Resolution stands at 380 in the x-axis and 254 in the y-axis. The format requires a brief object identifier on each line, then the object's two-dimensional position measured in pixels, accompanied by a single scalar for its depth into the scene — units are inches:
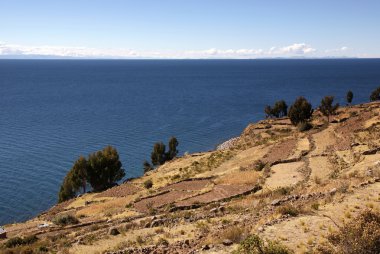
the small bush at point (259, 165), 1706.4
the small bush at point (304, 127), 2684.5
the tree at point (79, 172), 2285.9
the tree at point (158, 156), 2874.0
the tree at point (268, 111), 4247.3
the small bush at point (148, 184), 1828.2
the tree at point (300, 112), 3000.7
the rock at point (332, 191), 972.6
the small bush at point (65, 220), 1301.7
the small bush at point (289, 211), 833.5
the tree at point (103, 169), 2308.1
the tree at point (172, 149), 2916.6
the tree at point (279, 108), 4156.0
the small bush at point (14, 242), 1048.7
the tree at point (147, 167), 2762.1
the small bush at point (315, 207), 849.2
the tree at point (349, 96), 4523.1
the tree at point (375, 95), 4441.4
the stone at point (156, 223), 1055.4
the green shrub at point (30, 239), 1074.1
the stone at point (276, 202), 992.2
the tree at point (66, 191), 2206.0
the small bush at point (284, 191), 1200.4
